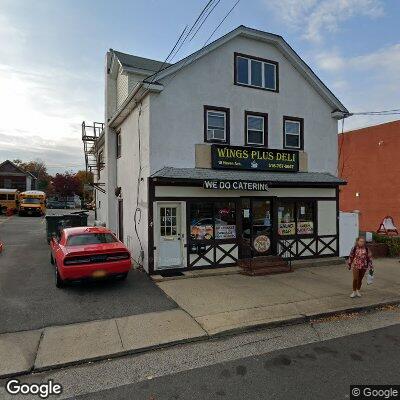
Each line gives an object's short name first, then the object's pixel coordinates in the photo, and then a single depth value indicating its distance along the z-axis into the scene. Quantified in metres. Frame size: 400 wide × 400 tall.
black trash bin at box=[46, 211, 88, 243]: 16.88
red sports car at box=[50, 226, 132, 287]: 8.49
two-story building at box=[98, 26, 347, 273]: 10.74
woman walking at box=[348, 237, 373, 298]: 8.44
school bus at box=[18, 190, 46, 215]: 35.31
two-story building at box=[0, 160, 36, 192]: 54.81
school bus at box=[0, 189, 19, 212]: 35.59
